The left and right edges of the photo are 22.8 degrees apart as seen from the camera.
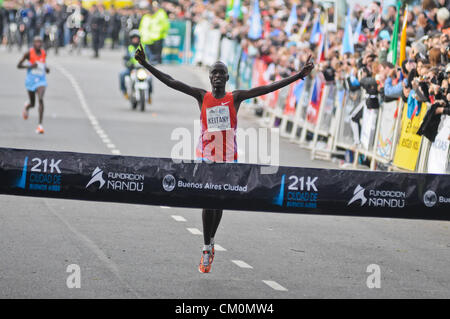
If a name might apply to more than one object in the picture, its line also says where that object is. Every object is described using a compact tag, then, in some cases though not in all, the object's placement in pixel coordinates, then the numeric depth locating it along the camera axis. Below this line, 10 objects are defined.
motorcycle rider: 26.62
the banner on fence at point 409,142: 15.62
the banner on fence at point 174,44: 48.47
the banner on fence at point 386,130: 17.08
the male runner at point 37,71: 21.95
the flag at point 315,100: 22.05
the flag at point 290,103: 24.50
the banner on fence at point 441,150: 14.36
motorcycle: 27.67
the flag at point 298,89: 23.75
